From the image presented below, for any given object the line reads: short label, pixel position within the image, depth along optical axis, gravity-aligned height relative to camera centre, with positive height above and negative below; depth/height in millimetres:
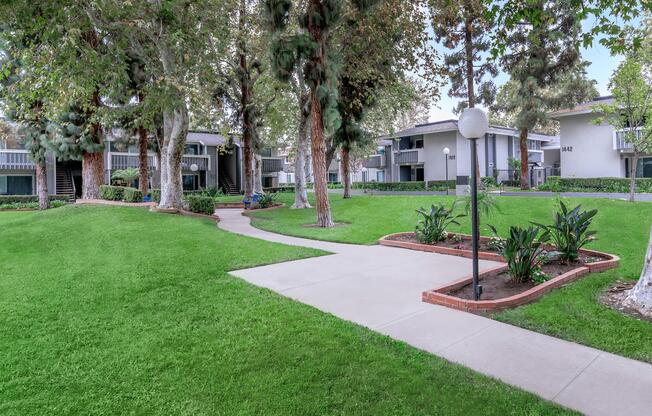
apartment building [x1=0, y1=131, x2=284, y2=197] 27166 +2581
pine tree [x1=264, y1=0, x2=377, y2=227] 11867 +4153
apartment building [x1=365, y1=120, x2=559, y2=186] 30469 +3224
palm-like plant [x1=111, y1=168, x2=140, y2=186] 25852 +1746
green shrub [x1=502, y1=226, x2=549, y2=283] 5723 -900
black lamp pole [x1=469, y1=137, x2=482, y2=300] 5191 -312
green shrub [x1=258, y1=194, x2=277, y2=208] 19812 -149
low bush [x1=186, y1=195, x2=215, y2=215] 15445 -196
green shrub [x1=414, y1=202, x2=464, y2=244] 9312 -759
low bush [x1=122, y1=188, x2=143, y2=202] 16734 +256
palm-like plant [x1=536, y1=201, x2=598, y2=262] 6832 -717
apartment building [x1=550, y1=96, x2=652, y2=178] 24250 +2531
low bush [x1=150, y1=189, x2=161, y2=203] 18734 +266
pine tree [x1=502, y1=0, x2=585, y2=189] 20969 +6481
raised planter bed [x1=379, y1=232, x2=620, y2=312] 4996 -1298
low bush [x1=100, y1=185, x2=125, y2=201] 17844 +401
